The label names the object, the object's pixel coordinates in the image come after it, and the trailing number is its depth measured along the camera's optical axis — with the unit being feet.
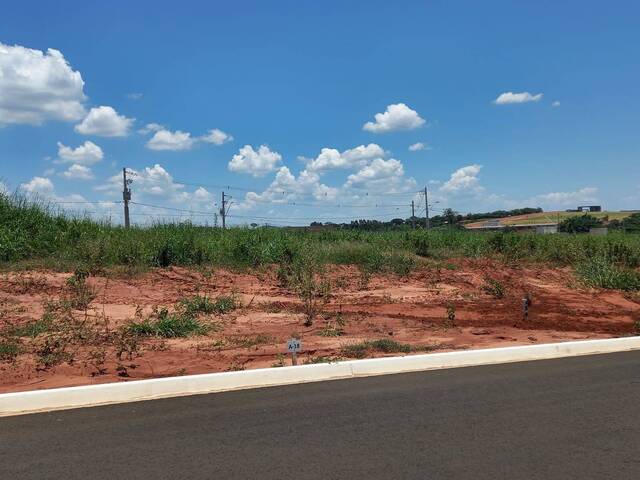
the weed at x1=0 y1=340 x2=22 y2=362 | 27.36
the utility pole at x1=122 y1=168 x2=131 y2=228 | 150.36
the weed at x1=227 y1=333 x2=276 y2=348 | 31.54
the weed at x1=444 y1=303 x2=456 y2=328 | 38.55
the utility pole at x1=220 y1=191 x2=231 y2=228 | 203.96
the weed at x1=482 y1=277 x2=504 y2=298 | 54.75
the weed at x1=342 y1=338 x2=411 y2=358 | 28.68
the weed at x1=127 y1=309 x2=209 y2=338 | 34.19
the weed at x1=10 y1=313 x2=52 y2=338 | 32.68
